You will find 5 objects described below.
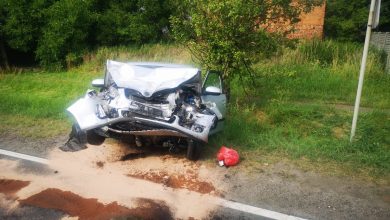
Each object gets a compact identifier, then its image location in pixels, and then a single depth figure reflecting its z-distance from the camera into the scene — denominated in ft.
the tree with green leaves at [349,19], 87.25
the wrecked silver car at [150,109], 16.97
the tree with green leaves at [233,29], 23.97
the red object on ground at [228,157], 18.49
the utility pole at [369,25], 19.10
